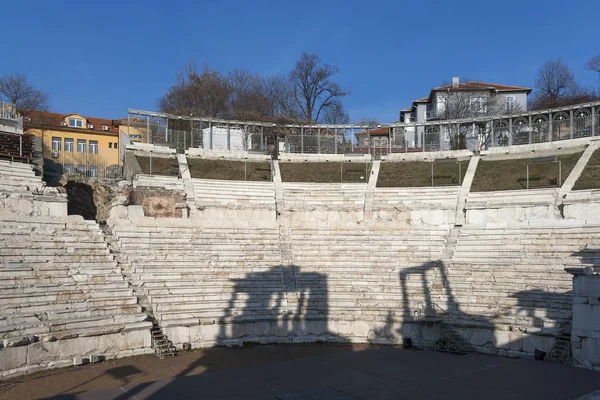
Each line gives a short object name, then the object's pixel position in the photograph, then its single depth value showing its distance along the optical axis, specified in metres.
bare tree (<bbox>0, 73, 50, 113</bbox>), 43.31
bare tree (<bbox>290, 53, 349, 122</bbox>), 52.41
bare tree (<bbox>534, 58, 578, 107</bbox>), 53.19
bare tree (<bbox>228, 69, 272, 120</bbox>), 51.11
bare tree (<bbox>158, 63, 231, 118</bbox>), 48.19
